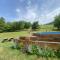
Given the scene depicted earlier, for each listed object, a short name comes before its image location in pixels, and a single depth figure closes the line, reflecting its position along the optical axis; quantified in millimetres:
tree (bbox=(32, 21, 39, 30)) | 18722
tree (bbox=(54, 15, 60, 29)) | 16939
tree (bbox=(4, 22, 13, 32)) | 17280
